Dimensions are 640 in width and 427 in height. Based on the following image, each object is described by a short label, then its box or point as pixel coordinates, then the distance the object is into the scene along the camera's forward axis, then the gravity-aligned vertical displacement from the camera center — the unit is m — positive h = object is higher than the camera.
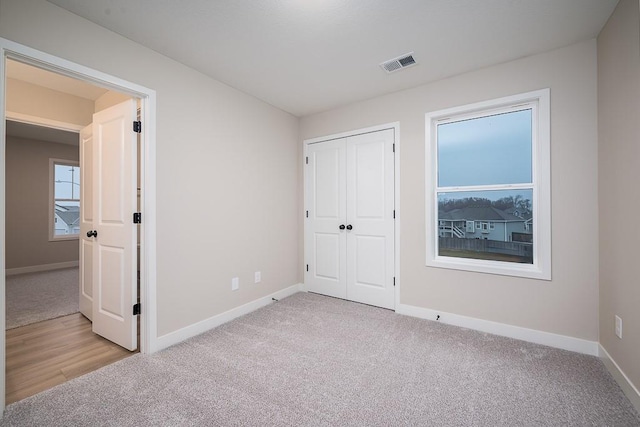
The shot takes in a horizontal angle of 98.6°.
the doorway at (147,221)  2.30 -0.07
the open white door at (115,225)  2.34 -0.10
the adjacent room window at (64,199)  5.72 +0.30
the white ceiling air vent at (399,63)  2.47 +1.41
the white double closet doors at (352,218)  3.33 -0.06
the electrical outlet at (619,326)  1.86 -0.76
